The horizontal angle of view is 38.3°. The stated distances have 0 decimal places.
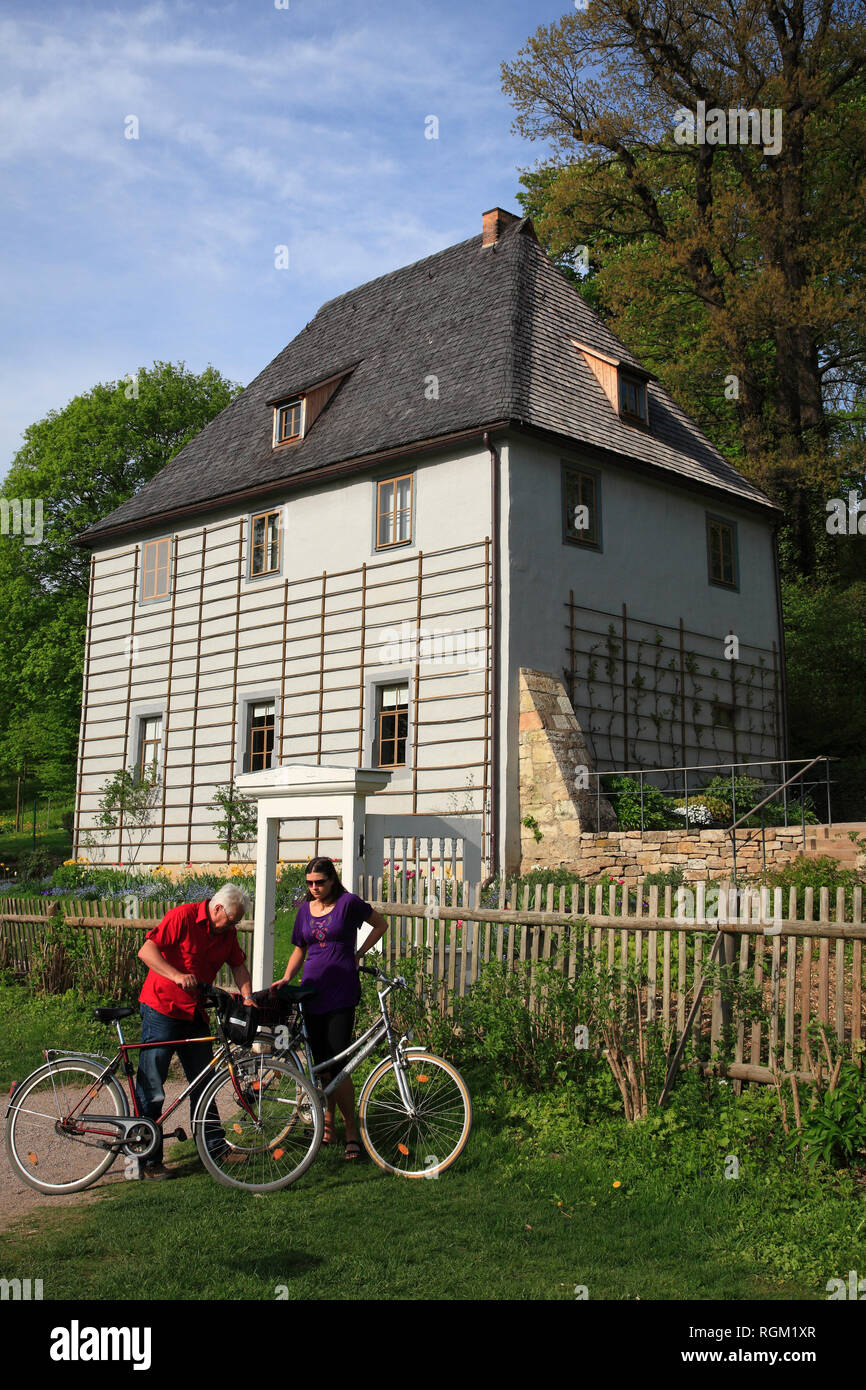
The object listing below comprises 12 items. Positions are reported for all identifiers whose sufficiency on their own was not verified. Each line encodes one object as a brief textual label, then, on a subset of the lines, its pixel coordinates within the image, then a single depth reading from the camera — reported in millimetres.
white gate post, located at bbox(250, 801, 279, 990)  10711
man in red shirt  7316
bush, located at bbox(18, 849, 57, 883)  25403
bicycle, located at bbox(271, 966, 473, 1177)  7180
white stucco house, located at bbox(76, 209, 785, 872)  19406
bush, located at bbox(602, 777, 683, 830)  18938
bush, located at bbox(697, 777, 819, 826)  19750
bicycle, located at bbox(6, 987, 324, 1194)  7004
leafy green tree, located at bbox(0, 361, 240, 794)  37344
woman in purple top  7648
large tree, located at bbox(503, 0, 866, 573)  27000
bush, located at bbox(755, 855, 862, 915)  13539
